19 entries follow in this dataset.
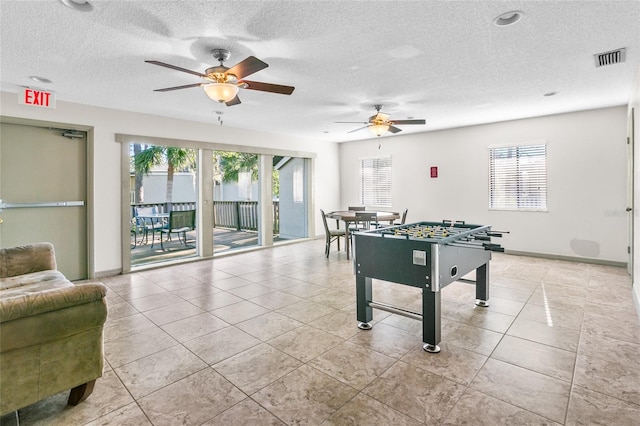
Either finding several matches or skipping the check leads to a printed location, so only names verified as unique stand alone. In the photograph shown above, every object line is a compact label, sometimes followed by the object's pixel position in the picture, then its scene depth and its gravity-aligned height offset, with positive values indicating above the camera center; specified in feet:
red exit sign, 12.89 +4.64
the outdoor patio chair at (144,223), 23.40 -0.85
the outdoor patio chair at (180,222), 21.85 -0.76
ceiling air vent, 10.19 +4.79
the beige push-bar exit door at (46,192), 13.82 +0.93
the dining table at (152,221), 23.37 -0.69
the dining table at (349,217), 18.71 -0.43
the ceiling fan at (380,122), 15.33 +4.10
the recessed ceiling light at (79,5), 7.25 +4.66
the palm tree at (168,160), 24.53 +4.02
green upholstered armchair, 5.40 -2.32
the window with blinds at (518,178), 19.04 +1.82
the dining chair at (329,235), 20.32 -1.57
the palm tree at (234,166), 31.35 +4.45
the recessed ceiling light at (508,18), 7.96 +4.74
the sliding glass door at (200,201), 19.33 +0.77
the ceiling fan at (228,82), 9.07 +3.85
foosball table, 8.21 -1.45
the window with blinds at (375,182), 26.07 +2.27
